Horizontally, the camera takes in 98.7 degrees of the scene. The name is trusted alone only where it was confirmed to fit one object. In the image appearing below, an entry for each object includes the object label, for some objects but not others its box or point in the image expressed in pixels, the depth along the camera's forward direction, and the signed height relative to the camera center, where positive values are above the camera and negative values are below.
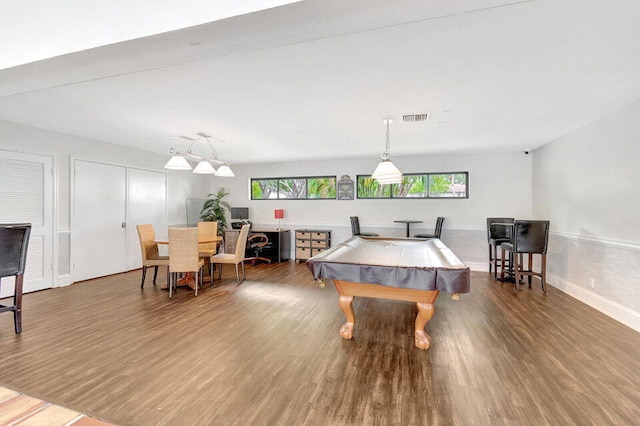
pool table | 2.29 -0.57
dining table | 4.53 -1.16
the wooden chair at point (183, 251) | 3.98 -0.59
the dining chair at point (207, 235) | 4.95 -0.49
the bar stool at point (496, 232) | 5.14 -0.37
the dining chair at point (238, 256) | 4.69 -0.79
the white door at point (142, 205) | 5.66 +0.12
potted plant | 7.31 +0.05
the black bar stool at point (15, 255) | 2.76 -0.47
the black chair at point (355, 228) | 6.25 -0.38
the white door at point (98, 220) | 4.80 -0.19
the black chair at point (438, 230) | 5.66 -0.36
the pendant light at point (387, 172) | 3.59 +0.52
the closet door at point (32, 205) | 3.93 +0.07
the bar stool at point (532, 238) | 4.22 -0.39
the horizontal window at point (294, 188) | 7.09 +0.63
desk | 6.63 -0.78
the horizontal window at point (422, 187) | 6.14 +0.60
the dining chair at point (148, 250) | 4.38 -0.65
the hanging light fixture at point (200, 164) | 3.99 +0.71
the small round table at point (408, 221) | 5.78 -0.19
